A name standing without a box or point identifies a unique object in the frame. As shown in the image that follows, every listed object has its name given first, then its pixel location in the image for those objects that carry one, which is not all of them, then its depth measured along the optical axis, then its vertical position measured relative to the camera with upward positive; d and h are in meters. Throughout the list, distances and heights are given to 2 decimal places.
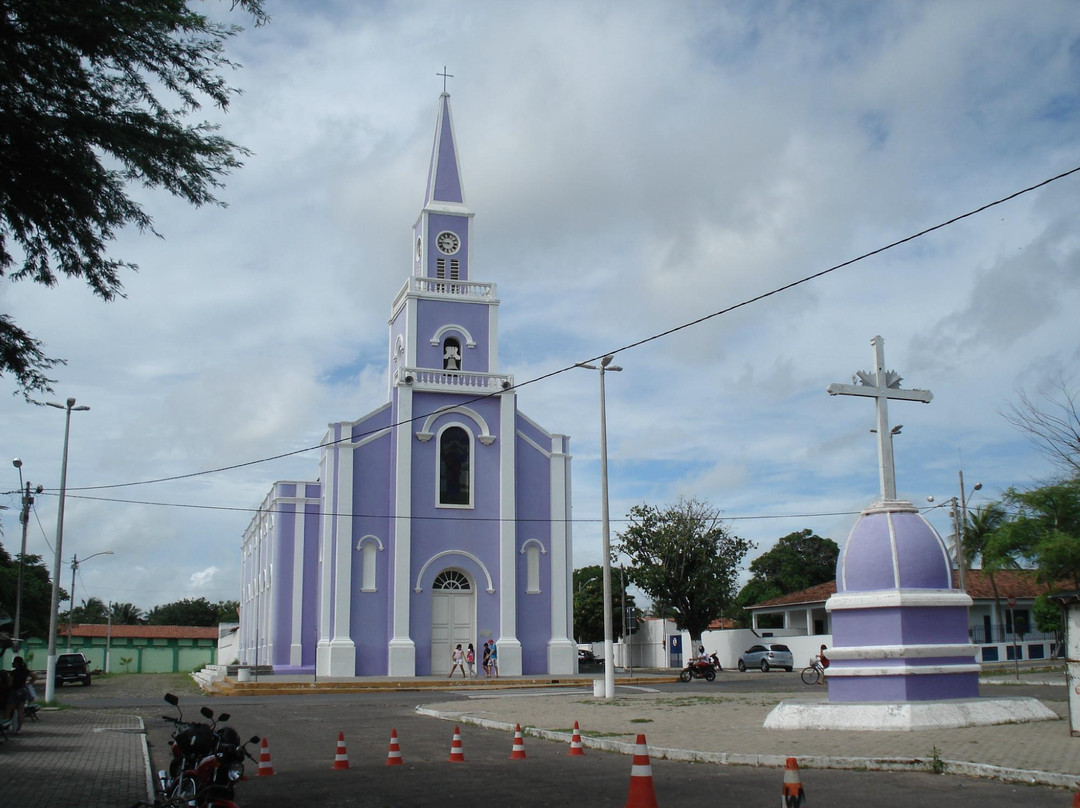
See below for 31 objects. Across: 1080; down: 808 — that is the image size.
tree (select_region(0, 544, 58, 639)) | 53.25 +1.78
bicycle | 32.81 -1.90
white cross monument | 15.80 +3.33
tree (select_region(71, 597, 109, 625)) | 118.06 +1.30
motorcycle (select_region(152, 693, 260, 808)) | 8.72 -1.22
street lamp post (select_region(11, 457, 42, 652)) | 40.53 +4.54
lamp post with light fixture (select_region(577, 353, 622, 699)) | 25.69 +1.15
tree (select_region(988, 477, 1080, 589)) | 31.45 +2.49
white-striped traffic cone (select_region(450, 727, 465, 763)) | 12.96 -1.60
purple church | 36.28 +3.63
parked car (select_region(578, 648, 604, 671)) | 50.00 -2.15
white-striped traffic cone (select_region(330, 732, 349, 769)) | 12.57 -1.64
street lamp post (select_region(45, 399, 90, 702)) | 26.89 +0.75
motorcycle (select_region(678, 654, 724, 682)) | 35.56 -1.83
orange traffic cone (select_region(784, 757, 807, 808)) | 6.99 -1.12
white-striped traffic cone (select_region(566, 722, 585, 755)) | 13.61 -1.63
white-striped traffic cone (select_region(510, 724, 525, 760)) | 13.23 -1.63
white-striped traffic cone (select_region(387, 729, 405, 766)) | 12.75 -1.60
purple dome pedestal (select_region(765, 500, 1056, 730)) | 14.57 -0.44
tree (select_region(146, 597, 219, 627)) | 113.31 +1.03
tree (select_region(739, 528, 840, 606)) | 80.94 +3.72
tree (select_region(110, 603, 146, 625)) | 117.88 +1.08
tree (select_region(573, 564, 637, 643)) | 66.81 +0.36
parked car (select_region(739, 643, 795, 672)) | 47.34 -1.90
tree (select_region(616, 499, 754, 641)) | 51.91 +2.59
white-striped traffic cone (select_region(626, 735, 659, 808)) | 7.65 -1.21
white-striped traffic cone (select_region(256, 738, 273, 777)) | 12.22 -1.66
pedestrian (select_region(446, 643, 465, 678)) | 35.88 -1.33
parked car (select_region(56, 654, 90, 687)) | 41.78 -1.74
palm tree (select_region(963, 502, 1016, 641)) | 36.00 +3.11
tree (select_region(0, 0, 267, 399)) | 8.91 +4.39
